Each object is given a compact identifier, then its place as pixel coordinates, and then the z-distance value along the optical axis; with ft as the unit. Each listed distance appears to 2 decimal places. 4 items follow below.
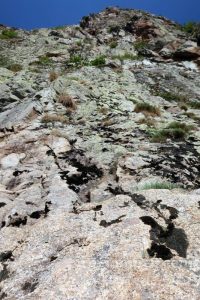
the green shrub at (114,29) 155.94
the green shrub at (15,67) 103.04
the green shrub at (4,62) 107.14
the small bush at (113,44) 134.31
